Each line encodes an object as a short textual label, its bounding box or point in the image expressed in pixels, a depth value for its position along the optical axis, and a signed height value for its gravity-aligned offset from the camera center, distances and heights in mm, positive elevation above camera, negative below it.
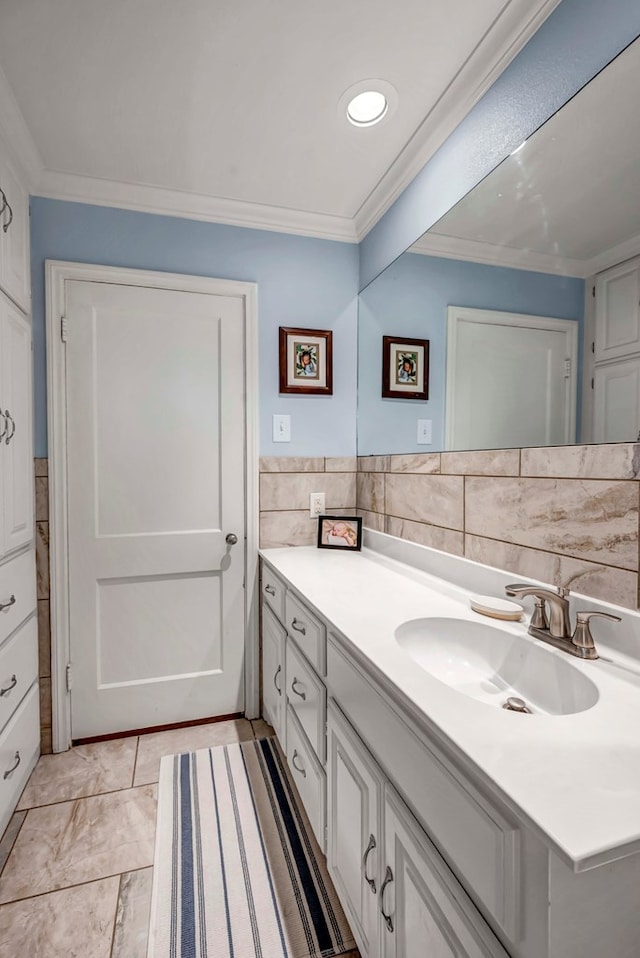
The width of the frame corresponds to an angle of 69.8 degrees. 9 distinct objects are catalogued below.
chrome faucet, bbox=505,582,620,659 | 980 -369
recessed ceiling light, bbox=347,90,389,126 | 1460 +1156
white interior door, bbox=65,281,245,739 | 1948 -198
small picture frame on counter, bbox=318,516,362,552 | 2146 -336
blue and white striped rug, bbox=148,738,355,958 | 1186 -1233
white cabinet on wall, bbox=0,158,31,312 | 1539 +781
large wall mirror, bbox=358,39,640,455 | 999 +476
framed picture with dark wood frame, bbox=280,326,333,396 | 2170 +478
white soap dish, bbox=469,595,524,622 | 1197 -388
